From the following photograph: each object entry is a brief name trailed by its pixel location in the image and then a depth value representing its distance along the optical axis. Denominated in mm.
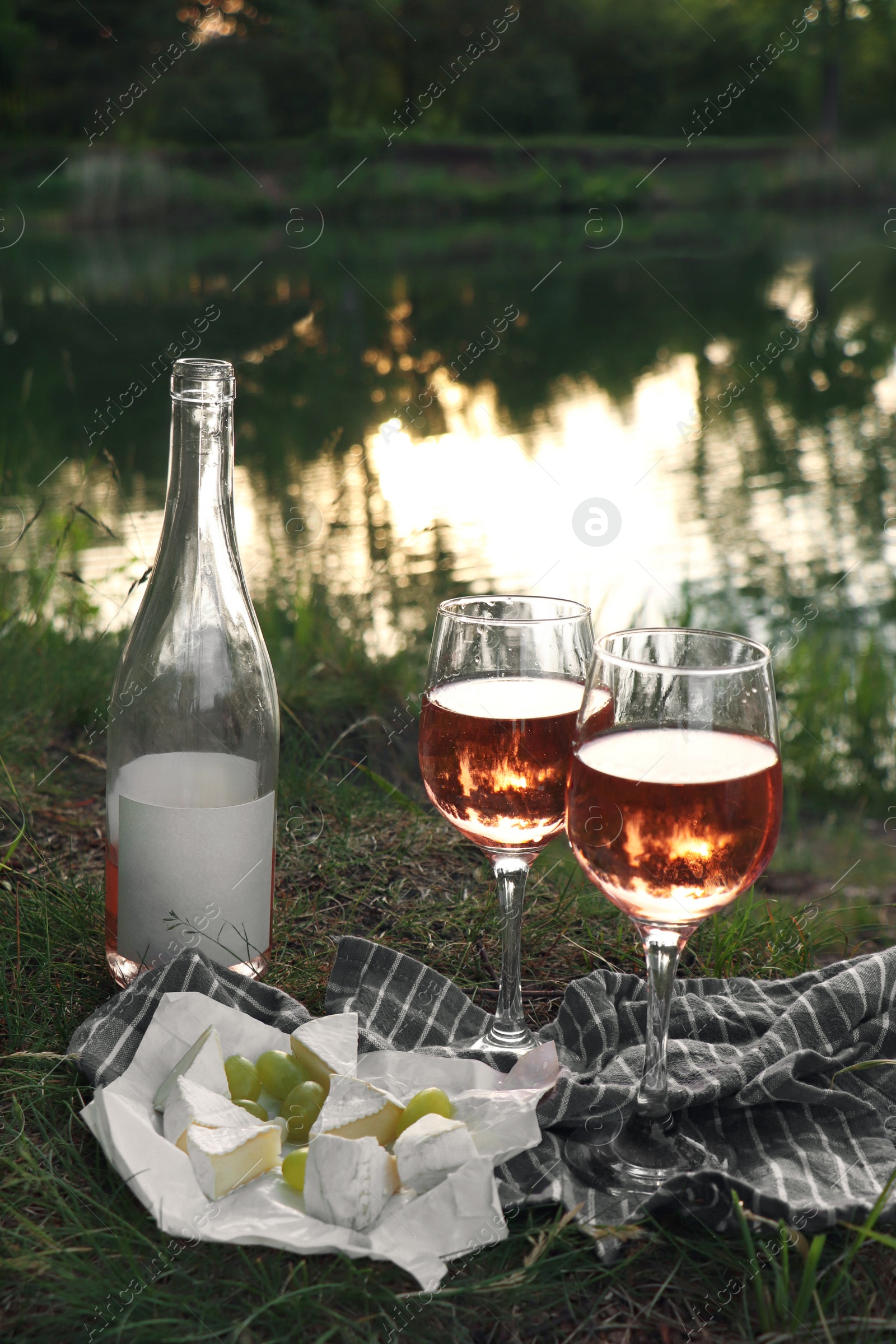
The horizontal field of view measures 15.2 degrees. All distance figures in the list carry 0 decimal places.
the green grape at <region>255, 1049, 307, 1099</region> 1287
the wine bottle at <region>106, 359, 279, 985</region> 1369
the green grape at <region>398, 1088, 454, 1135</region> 1254
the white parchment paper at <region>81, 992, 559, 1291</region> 1212
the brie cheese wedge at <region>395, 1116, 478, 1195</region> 1228
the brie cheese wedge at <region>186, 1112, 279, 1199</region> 1228
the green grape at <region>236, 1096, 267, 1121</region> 1271
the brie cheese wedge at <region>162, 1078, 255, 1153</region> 1250
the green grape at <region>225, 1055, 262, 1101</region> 1284
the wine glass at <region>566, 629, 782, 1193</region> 1216
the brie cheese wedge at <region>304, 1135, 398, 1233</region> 1216
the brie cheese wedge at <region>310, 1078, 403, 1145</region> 1242
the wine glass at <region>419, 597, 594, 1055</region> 1300
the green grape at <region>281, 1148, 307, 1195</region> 1230
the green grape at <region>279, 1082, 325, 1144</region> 1266
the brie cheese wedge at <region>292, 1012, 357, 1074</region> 1292
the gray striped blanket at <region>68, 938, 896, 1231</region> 1253
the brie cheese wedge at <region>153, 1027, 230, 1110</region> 1276
